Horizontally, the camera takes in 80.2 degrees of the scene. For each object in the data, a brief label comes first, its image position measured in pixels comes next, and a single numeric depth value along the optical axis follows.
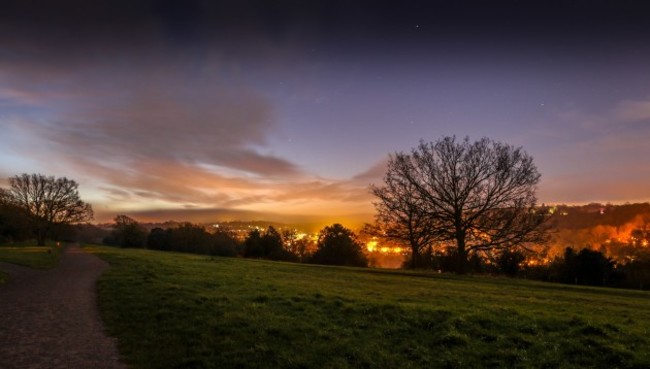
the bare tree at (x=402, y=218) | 40.50
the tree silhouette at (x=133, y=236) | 115.88
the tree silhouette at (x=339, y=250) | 82.44
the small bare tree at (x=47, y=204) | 80.75
